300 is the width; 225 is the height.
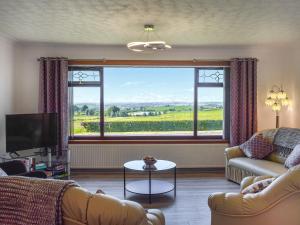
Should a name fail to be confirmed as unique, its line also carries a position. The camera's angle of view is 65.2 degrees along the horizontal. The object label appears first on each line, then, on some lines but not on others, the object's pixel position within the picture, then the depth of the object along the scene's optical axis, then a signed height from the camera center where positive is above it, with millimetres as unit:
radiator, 4428 -819
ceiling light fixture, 2922 +826
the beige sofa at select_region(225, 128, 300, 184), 3398 -789
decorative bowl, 3364 -721
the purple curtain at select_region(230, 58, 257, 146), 4400 +237
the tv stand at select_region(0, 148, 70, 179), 3741 -888
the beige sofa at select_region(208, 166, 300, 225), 1779 -735
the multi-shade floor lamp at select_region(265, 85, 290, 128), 4317 +193
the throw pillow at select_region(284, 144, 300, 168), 3134 -653
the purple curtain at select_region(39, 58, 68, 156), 4265 +419
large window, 4619 +157
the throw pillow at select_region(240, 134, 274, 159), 3778 -605
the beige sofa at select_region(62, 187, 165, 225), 1244 -534
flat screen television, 3586 -322
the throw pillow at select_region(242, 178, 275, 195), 1974 -650
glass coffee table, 3300 -1148
